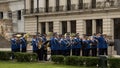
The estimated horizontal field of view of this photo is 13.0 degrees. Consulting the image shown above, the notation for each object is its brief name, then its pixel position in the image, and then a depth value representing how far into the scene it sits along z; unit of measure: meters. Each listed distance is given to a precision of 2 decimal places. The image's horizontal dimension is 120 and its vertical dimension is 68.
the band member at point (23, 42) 35.84
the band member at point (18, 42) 35.97
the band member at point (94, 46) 32.72
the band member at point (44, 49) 33.28
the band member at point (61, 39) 32.64
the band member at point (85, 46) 33.16
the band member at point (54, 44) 32.50
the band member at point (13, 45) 36.38
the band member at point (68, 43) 32.44
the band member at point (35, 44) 33.56
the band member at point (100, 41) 32.26
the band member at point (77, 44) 32.78
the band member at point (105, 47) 32.33
